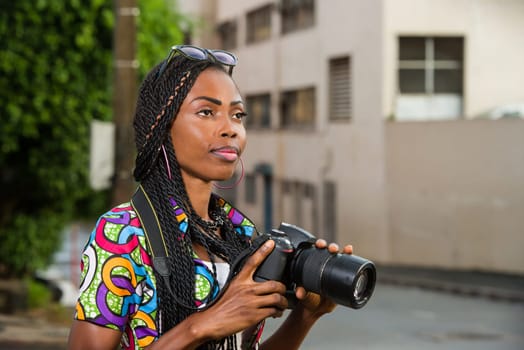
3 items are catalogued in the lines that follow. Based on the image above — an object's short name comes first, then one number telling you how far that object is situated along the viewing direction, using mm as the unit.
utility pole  8328
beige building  21188
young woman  2195
